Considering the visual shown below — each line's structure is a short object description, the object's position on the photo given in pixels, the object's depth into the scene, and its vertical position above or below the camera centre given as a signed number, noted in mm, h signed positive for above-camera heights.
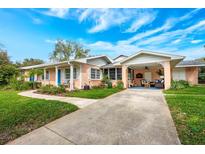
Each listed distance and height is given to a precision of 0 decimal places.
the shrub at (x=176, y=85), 11672 -858
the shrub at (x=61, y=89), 10459 -1044
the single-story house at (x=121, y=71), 11695 +853
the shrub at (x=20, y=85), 13873 -823
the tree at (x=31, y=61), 42788 +6634
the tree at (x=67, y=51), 36500 +8518
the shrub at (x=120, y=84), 13077 -833
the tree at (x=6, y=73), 15984 +743
